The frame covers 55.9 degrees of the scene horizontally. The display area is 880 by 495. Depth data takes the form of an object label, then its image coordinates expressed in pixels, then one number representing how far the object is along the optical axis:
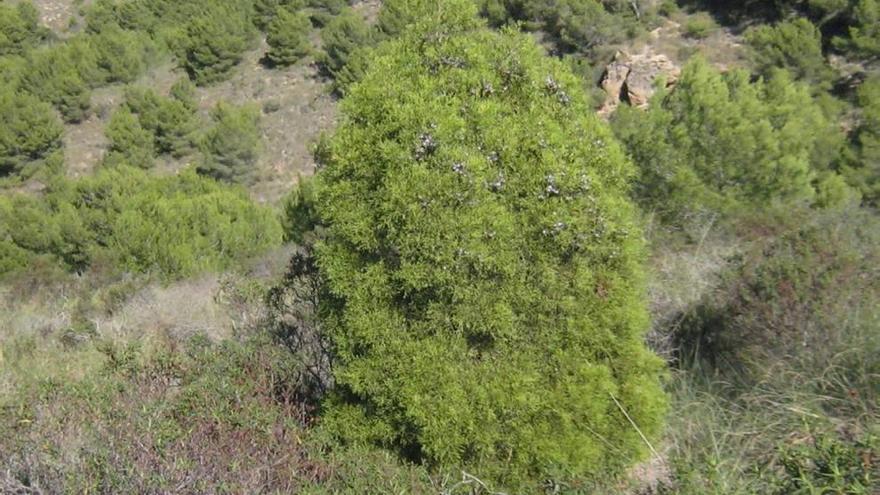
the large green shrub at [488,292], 3.69
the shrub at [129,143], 28.62
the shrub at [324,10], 35.09
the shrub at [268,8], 35.50
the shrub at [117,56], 33.09
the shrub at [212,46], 33.47
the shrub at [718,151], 13.45
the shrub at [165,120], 29.50
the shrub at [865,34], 23.11
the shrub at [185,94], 31.05
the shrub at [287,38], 33.69
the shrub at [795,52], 23.14
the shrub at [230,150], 27.78
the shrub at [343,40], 30.70
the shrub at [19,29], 34.03
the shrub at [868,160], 15.78
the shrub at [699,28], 29.05
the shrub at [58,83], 30.66
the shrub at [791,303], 4.30
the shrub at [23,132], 27.70
